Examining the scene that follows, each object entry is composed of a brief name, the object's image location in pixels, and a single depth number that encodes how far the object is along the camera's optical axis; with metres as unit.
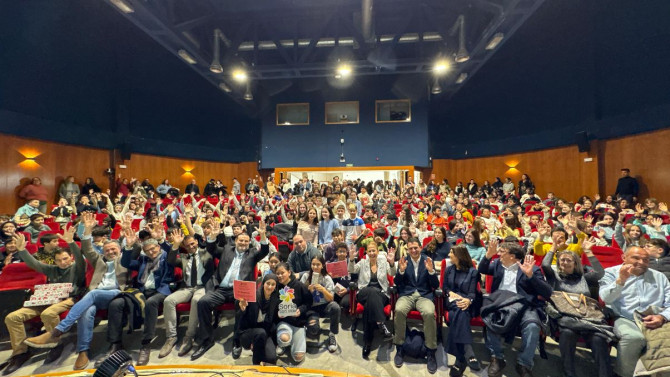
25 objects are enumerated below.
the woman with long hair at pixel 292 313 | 2.95
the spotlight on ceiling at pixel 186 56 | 8.66
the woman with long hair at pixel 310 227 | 4.72
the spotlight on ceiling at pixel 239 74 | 9.91
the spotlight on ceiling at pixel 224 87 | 11.62
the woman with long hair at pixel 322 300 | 3.15
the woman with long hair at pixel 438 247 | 4.05
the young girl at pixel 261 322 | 2.85
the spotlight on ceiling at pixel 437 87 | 12.14
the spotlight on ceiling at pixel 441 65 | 9.38
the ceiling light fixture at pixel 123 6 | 6.28
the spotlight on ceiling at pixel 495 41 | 7.80
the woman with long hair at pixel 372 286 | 3.08
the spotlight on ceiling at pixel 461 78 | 11.02
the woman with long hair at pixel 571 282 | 2.55
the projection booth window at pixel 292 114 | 14.38
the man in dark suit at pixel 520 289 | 2.63
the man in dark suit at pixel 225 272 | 3.19
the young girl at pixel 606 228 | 4.79
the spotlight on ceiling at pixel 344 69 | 9.77
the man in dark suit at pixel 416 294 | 2.89
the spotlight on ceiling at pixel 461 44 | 8.29
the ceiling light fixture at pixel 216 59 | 8.88
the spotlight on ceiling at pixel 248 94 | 12.73
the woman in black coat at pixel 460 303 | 2.77
